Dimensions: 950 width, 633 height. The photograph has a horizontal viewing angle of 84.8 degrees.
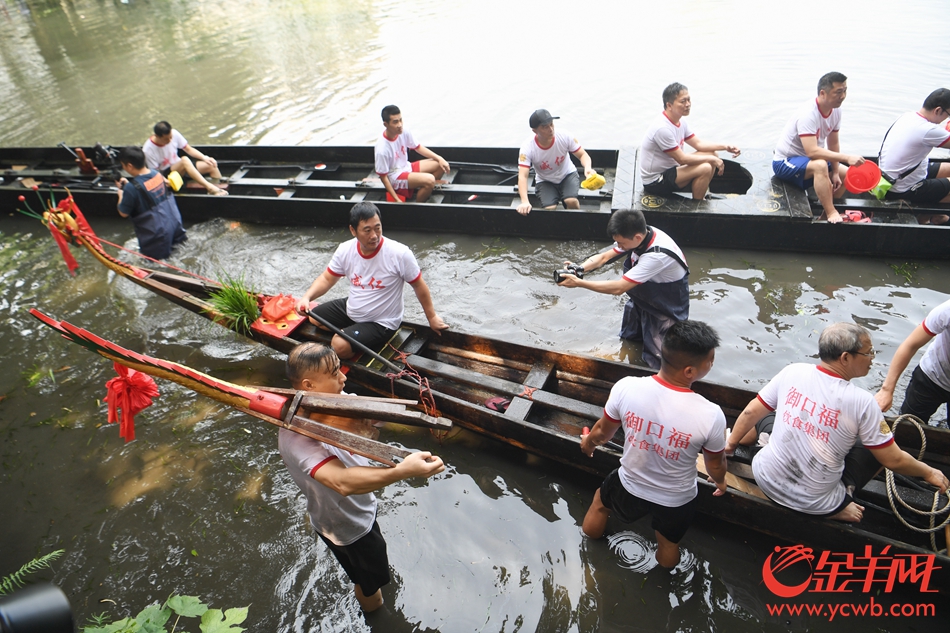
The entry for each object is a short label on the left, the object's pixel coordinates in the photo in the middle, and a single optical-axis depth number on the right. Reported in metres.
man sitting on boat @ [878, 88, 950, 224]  5.28
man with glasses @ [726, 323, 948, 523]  2.60
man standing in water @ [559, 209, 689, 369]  3.94
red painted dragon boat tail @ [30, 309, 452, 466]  2.29
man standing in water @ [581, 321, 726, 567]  2.57
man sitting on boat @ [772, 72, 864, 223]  5.49
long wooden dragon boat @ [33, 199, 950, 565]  3.13
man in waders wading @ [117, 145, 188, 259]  6.10
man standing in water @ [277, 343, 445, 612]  2.31
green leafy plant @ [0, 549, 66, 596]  3.49
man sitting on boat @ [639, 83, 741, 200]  5.63
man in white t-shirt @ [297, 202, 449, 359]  4.34
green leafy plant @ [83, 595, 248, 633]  2.19
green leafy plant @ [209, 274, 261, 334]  4.88
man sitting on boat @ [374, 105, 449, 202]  6.72
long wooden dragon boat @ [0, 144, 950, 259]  5.77
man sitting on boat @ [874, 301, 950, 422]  3.23
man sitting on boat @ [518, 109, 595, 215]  6.05
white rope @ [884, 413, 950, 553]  2.85
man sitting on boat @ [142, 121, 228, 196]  7.59
